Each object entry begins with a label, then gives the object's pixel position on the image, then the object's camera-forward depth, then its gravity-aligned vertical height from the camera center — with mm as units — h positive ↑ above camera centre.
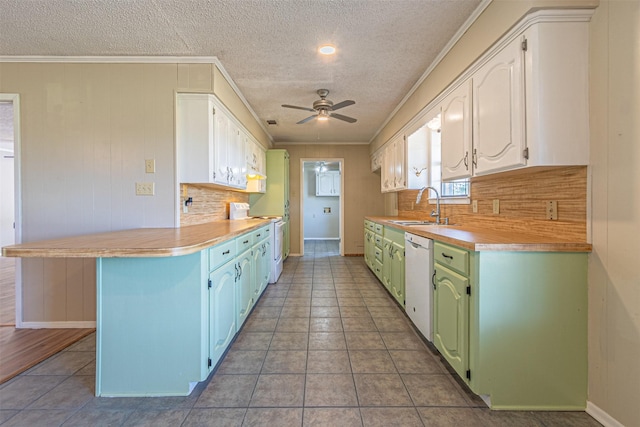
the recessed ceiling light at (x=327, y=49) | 2340 +1382
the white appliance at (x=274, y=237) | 3832 -364
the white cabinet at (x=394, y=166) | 3762 +676
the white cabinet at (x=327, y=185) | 9039 +859
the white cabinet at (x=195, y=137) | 2541 +677
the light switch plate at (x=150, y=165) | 2500 +415
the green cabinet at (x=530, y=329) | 1453 -614
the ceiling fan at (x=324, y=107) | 3248 +1230
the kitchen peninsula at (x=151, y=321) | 1562 -620
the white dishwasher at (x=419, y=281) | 2064 -562
